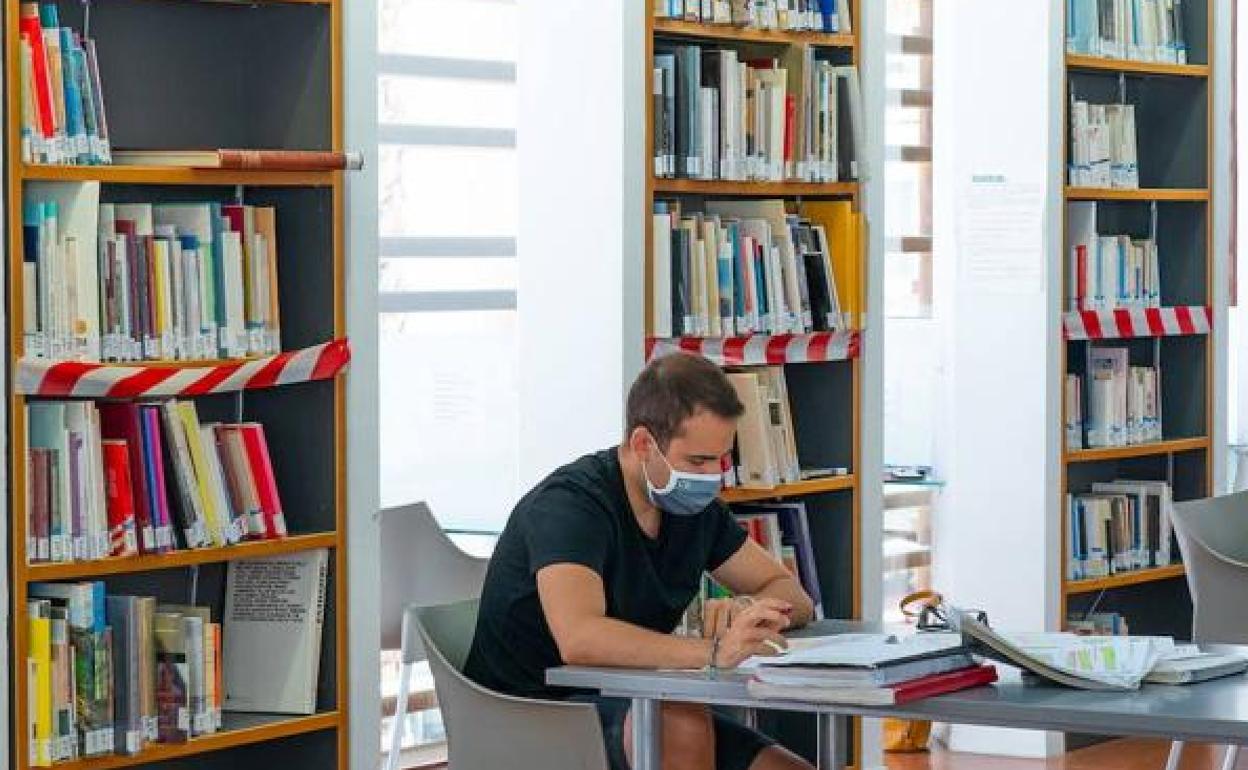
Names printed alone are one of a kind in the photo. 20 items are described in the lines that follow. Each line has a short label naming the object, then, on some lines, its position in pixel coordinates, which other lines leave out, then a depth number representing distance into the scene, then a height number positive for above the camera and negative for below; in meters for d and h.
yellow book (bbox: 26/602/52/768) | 4.36 -0.65
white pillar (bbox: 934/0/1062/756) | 7.14 +0.01
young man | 4.03 -0.38
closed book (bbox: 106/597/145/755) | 4.54 -0.64
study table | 3.35 -0.55
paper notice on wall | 7.14 +0.34
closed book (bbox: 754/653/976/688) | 3.52 -0.51
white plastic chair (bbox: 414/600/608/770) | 3.78 -0.65
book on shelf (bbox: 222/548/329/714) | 4.97 -0.62
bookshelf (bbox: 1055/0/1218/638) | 7.74 +0.19
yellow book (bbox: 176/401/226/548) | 4.68 -0.25
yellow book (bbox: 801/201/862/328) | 6.23 +0.27
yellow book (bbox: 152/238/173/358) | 4.60 +0.10
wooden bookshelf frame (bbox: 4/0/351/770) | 4.32 -0.30
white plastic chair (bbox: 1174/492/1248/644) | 5.76 -0.62
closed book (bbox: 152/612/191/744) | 4.62 -0.68
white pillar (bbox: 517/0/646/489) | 5.59 +0.30
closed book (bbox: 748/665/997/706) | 3.50 -0.54
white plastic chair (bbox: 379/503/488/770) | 5.70 -0.57
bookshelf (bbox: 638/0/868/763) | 5.93 -0.07
